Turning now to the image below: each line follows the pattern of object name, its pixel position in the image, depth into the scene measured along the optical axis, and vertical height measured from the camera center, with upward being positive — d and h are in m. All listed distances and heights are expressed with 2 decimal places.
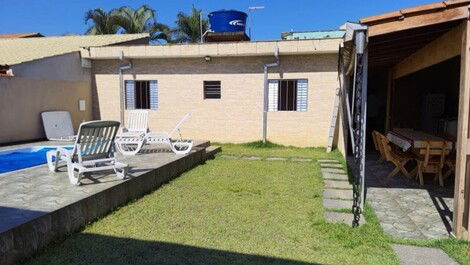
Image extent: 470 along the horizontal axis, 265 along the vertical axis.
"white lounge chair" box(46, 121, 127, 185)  6.07 -0.89
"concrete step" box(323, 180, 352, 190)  7.49 -1.74
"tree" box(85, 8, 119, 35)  26.78 +6.08
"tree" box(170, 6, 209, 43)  29.88 +6.38
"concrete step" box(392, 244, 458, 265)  4.04 -1.78
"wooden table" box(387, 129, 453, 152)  7.59 -0.80
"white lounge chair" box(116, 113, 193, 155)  9.44 -1.06
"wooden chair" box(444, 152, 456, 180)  7.56 -1.25
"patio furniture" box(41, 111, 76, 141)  13.24 -0.91
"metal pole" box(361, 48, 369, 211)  5.39 +0.00
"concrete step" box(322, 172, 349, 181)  8.39 -1.74
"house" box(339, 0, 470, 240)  4.62 +1.03
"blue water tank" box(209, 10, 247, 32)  19.30 +4.49
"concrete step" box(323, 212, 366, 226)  5.34 -1.75
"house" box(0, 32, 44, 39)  20.81 +3.89
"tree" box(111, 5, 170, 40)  27.17 +6.40
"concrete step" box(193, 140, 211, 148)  11.31 -1.35
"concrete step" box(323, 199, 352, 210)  6.07 -1.76
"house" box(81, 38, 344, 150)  13.31 +0.66
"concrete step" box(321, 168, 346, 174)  9.20 -1.74
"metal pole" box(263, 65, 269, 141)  13.73 -0.03
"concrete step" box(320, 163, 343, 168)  9.90 -1.73
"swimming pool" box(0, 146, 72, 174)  9.10 -1.62
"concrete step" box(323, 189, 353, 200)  6.72 -1.75
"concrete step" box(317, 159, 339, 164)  10.71 -1.72
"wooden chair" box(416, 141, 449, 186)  7.46 -1.17
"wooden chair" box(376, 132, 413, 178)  8.23 -1.24
